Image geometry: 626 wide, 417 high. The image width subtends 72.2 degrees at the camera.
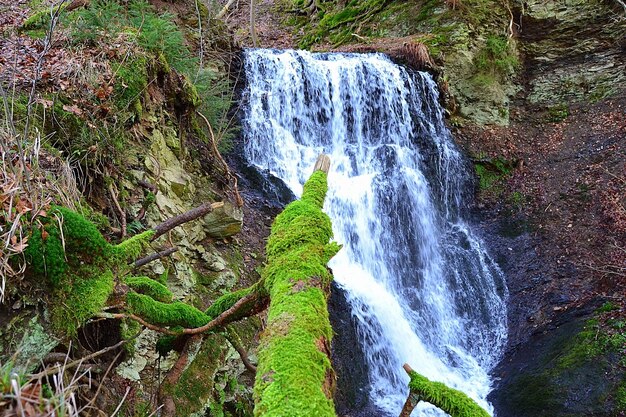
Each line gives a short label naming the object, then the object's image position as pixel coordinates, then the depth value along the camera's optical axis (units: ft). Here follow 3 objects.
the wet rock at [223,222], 21.59
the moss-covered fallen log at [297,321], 5.48
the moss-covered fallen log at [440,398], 7.63
